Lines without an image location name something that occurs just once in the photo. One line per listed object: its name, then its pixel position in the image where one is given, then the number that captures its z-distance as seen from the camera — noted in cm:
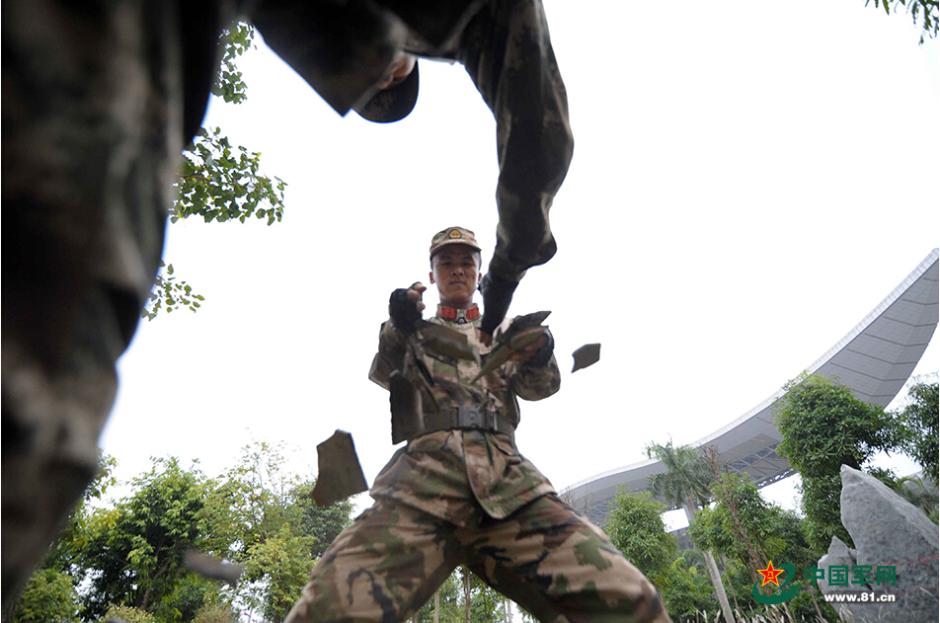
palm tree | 2673
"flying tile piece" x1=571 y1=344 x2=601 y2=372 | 226
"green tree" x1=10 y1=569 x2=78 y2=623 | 1219
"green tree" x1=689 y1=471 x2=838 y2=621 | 1805
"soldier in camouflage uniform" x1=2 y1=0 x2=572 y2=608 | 37
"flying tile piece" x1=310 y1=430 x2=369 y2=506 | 205
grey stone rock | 817
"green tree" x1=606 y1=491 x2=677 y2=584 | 2136
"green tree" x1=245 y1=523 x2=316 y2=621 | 1625
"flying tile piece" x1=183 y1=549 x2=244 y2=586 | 164
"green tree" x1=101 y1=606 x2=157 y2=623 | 1573
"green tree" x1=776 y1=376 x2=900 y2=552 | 1543
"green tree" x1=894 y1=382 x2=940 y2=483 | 1234
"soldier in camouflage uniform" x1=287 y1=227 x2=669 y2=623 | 167
